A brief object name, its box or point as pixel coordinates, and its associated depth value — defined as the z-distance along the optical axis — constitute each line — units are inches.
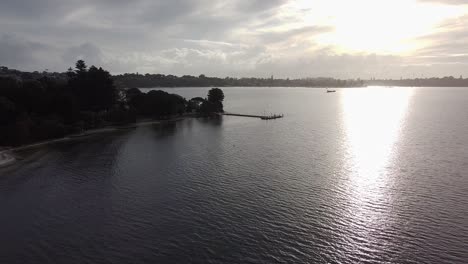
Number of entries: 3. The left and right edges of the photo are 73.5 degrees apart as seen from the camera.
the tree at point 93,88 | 4480.6
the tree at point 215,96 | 6003.4
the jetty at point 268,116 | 5369.1
